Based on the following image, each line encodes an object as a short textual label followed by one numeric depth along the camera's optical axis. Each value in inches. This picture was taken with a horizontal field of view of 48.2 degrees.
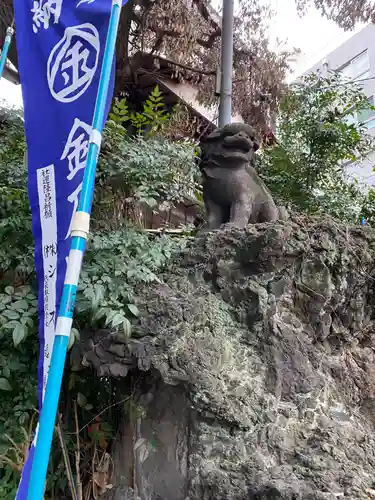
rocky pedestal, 79.9
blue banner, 77.0
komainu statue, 124.6
